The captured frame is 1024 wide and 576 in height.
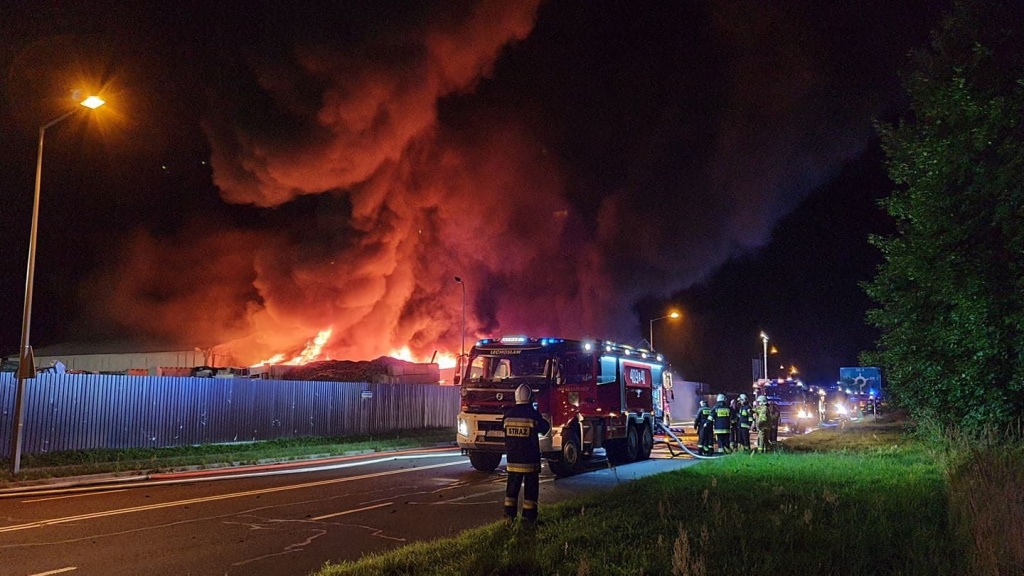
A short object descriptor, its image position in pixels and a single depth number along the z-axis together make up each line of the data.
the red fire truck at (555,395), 12.29
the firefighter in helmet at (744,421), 17.34
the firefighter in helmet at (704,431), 16.45
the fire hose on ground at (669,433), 16.04
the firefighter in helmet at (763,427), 15.42
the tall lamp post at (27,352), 12.59
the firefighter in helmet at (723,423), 15.68
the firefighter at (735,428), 17.12
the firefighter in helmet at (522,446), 7.11
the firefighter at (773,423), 15.80
